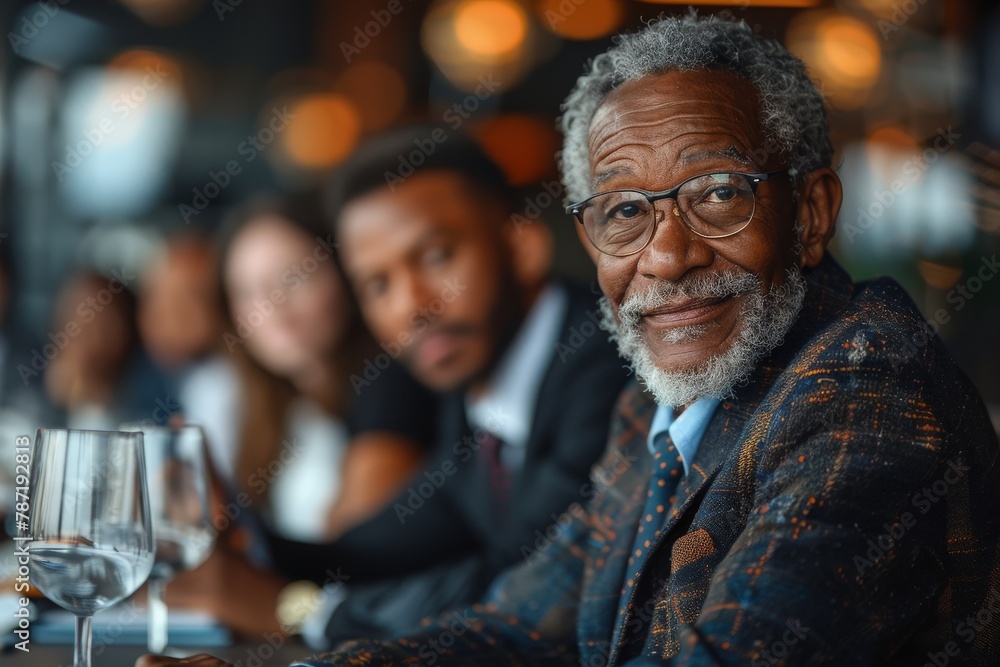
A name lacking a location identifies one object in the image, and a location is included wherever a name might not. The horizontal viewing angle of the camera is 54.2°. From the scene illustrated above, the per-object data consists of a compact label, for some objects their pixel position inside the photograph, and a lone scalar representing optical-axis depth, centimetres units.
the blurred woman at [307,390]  367
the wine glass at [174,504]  148
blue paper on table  155
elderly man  98
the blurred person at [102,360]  426
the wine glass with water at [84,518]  105
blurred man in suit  251
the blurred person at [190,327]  409
